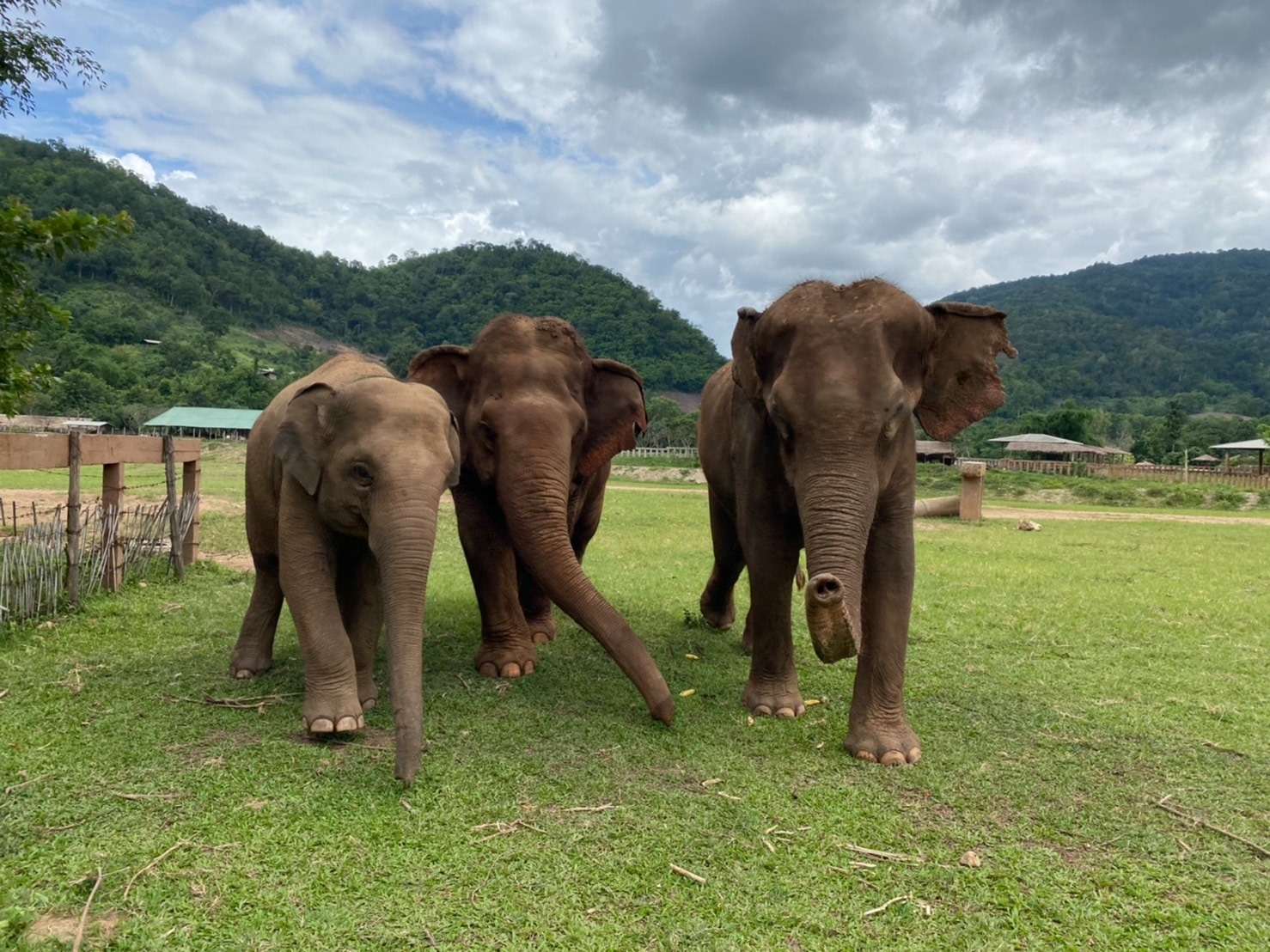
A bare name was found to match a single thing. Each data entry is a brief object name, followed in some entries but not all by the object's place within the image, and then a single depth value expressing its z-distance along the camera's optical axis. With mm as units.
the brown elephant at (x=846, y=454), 4395
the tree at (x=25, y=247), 5809
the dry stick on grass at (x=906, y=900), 3279
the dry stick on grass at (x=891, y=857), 3684
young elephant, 4715
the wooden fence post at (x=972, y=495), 22078
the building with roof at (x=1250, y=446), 52812
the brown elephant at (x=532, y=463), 5848
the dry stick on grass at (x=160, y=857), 3278
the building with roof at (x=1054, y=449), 69062
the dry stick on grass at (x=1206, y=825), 3832
